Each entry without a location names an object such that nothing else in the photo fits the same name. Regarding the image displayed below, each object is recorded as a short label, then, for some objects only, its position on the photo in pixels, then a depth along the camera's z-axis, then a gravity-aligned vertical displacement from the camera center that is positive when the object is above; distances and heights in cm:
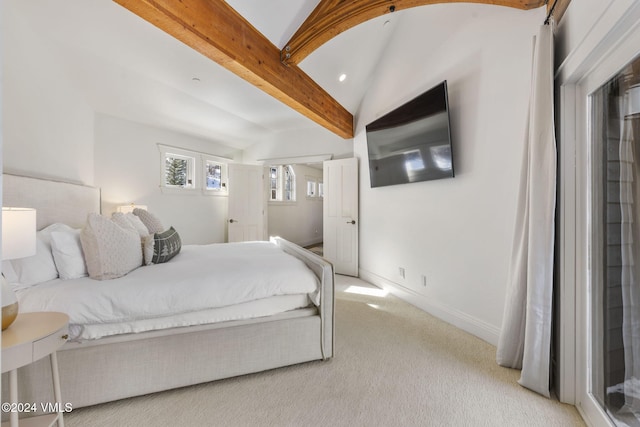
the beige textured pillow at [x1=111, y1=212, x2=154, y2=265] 205 -16
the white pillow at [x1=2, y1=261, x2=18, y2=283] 149 -32
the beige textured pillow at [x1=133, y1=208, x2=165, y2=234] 264 -6
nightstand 112 -56
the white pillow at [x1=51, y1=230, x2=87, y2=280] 169 -26
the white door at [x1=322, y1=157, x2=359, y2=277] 439 -5
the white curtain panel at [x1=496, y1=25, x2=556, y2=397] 166 -6
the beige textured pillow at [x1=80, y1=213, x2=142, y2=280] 169 -22
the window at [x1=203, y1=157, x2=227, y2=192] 509 +72
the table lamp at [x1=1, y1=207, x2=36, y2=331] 121 -12
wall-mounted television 260 +77
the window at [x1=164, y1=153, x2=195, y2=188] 455 +73
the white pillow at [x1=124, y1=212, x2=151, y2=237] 237 -9
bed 152 -81
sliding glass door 128 -19
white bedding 151 -47
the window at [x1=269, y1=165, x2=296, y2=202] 673 +71
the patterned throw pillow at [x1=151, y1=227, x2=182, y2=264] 209 -26
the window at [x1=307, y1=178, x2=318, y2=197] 762 +69
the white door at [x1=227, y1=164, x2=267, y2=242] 516 +19
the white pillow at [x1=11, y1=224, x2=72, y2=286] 155 -30
